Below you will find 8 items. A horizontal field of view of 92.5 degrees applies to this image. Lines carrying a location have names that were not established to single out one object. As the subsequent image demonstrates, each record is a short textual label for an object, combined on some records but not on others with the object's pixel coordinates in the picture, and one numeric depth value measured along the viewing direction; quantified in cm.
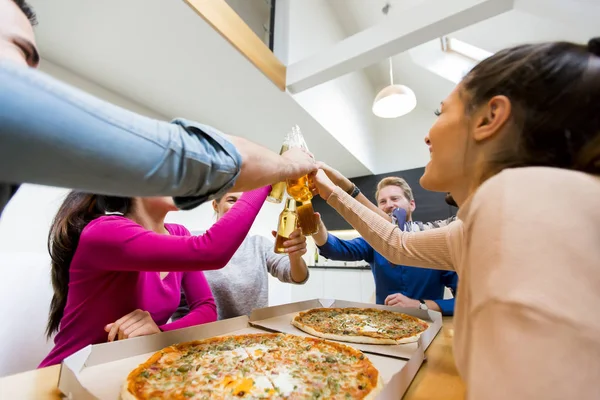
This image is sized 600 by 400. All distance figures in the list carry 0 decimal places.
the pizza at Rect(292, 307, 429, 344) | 82
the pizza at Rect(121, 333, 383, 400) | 52
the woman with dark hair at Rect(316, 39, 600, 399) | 24
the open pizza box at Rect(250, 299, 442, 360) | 74
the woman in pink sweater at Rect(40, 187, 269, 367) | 73
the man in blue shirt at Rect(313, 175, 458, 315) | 160
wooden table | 48
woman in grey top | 134
